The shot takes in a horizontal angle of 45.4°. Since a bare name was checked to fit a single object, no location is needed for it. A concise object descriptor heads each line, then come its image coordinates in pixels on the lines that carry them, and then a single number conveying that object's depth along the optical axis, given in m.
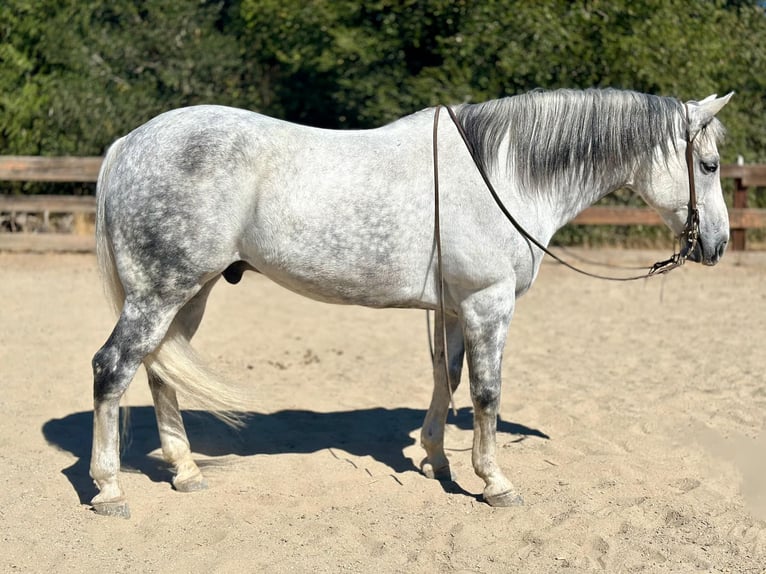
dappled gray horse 4.06
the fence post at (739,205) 11.07
